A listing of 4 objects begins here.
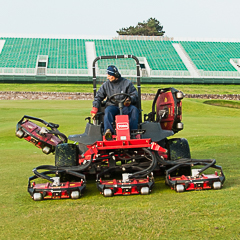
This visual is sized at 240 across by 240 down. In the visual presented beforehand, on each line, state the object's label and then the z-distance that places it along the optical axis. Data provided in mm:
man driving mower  6903
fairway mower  6074
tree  95938
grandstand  51844
